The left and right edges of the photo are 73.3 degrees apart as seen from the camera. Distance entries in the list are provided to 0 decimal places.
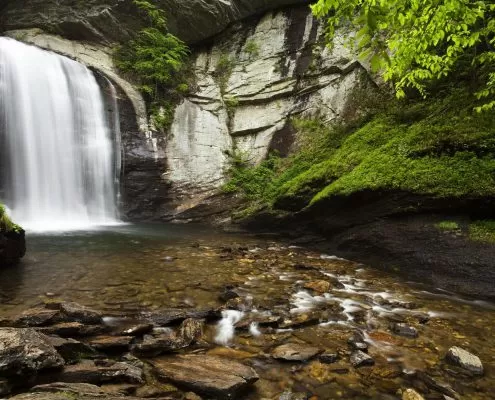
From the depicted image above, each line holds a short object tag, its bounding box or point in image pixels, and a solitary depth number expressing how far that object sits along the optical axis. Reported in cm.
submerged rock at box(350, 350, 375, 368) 310
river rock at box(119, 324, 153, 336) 341
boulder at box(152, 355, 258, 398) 257
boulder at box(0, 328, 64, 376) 225
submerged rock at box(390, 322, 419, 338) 377
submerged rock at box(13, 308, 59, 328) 341
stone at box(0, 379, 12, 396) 213
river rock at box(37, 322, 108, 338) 326
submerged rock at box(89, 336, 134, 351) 310
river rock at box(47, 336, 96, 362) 273
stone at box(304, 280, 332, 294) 528
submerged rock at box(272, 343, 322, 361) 316
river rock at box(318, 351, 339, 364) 314
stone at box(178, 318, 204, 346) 342
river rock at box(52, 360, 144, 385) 242
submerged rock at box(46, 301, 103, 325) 362
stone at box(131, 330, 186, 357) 313
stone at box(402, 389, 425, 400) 257
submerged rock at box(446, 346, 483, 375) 305
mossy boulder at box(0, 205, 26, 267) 576
